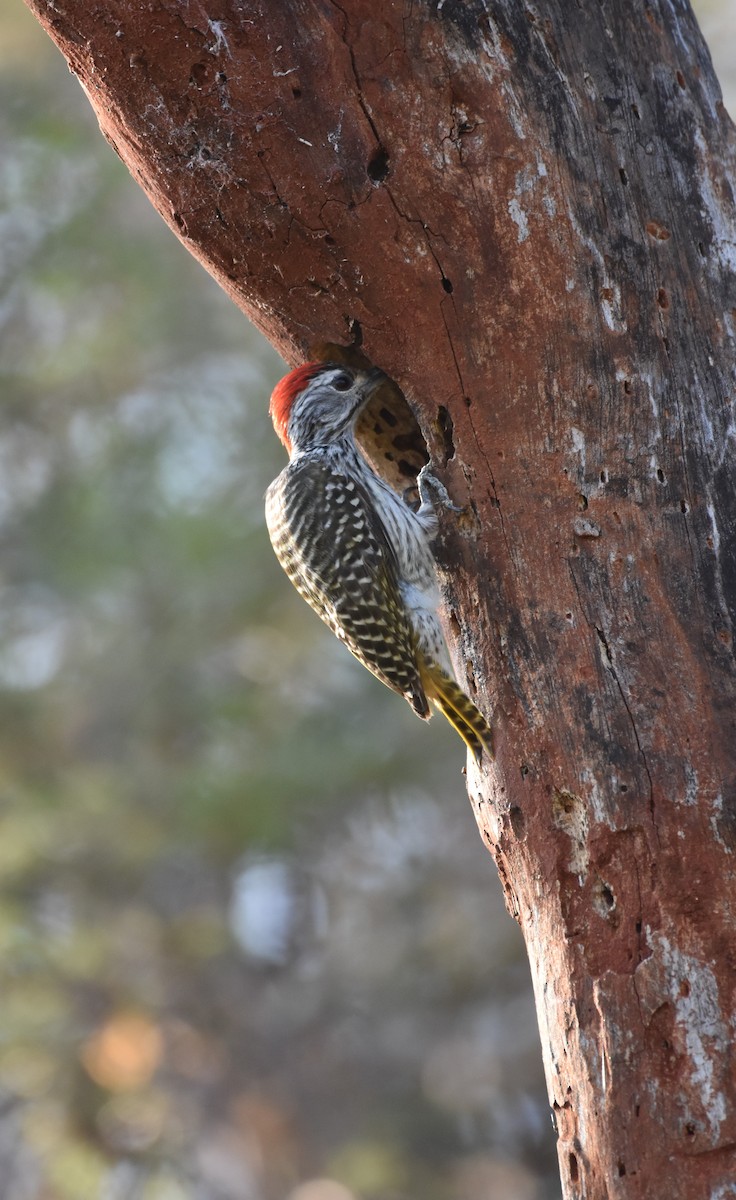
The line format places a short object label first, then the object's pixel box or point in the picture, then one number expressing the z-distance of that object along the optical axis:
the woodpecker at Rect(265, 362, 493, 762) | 7.82
